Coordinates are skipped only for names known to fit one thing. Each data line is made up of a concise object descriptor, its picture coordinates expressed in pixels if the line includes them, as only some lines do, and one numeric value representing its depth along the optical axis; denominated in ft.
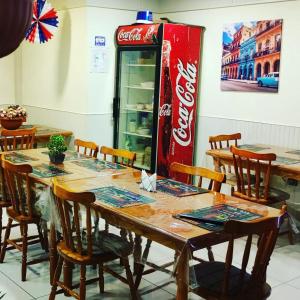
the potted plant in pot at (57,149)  12.17
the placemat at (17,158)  12.32
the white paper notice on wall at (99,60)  19.36
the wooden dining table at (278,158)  12.80
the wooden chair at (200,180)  10.16
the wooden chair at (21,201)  10.33
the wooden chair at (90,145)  14.25
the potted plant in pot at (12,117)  17.46
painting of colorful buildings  16.71
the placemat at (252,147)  15.34
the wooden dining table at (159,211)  7.08
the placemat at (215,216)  7.64
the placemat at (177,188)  9.77
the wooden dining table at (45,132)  18.44
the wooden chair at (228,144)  15.11
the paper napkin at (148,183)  9.83
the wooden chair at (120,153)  12.99
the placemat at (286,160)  13.41
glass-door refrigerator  18.52
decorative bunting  18.24
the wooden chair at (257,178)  12.86
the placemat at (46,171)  10.79
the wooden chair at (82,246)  8.19
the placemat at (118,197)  8.79
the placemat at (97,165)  12.03
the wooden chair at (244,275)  6.88
